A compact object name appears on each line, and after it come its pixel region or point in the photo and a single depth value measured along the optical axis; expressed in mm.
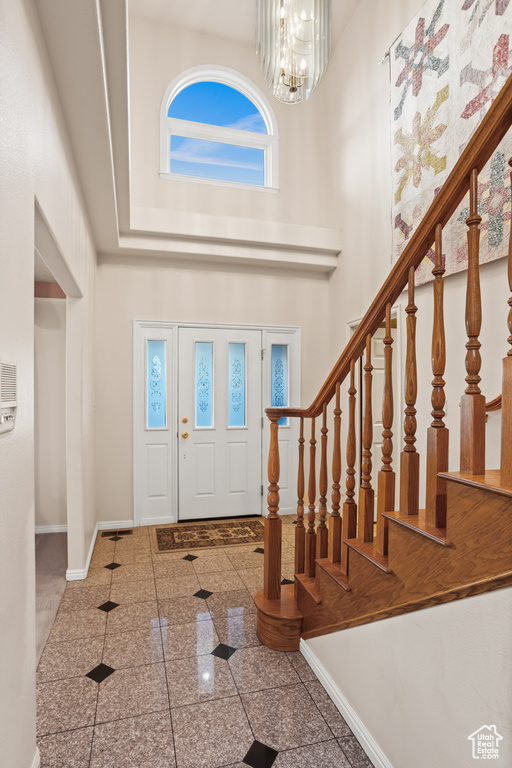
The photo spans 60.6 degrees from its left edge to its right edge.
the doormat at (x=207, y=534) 4051
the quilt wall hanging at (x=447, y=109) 2553
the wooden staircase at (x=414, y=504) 1167
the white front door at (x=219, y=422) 4762
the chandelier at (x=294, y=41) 2840
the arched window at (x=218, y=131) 4789
